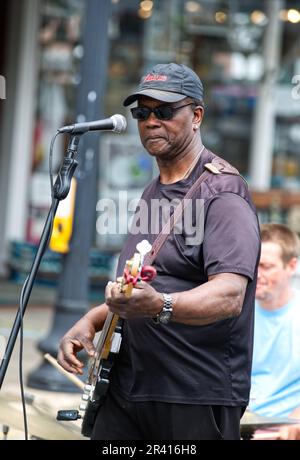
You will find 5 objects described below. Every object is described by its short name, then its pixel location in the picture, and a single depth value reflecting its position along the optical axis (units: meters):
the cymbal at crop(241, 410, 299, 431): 7.60
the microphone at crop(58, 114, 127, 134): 6.43
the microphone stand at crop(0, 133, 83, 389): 6.21
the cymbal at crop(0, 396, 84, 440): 7.90
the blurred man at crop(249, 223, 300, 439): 8.69
